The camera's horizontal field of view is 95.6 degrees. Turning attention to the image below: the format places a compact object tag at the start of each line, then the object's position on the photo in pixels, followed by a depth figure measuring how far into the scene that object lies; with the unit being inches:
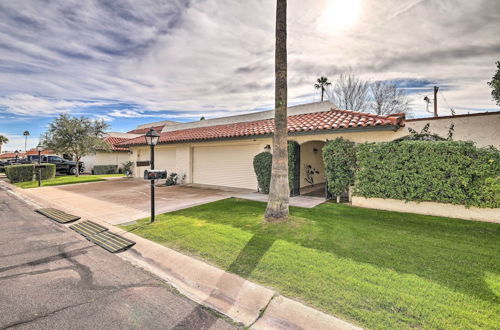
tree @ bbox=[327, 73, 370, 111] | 1147.9
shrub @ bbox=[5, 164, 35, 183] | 689.6
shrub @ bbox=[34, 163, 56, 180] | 707.4
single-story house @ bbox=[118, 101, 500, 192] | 335.0
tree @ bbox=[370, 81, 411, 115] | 1120.2
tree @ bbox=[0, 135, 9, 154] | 2541.6
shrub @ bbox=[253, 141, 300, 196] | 380.2
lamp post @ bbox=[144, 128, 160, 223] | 256.5
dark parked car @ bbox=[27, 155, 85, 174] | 909.2
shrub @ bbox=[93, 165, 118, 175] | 971.9
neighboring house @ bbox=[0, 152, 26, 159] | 2062.0
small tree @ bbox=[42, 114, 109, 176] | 772.0
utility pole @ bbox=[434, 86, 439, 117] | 906.1
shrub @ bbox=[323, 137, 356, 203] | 324.5
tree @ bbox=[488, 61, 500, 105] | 438.1
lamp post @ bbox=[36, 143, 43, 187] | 631.5
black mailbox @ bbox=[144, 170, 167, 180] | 243.3
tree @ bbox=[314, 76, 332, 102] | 1423.5
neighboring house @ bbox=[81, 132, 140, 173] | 1011.3
